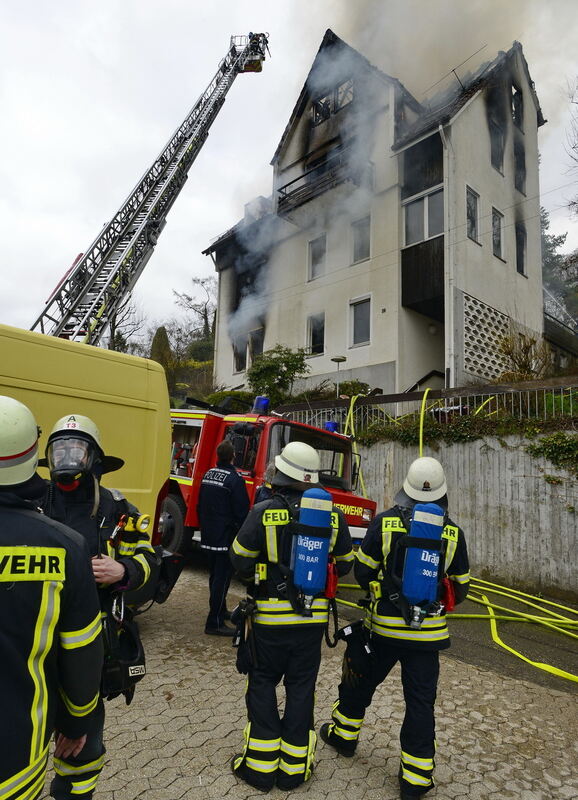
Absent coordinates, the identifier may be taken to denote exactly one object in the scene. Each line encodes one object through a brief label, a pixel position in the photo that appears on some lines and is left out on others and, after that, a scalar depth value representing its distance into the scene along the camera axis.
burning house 12.43
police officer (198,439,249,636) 4.50
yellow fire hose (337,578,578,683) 4.29
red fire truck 6.12
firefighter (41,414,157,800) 2.05
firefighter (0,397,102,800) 1.25
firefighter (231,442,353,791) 2.44
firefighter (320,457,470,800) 2.43
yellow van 3.89
